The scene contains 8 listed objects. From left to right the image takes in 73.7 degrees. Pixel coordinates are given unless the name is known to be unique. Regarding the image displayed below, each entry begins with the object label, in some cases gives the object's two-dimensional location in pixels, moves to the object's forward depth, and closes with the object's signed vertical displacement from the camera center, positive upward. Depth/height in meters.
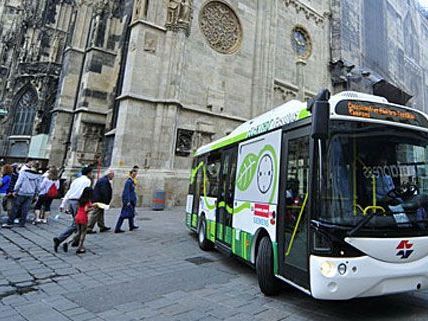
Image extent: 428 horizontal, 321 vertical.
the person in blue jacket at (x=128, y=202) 7.82 -0.14
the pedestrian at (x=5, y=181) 8.52 +0.19
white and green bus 2.85 +0.16
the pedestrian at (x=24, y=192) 7.67 -0.10
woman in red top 5.63 -0.42
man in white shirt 6.23 +0.06
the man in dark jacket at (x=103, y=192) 6.89 +0.08
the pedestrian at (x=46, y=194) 8.58 -0.09
